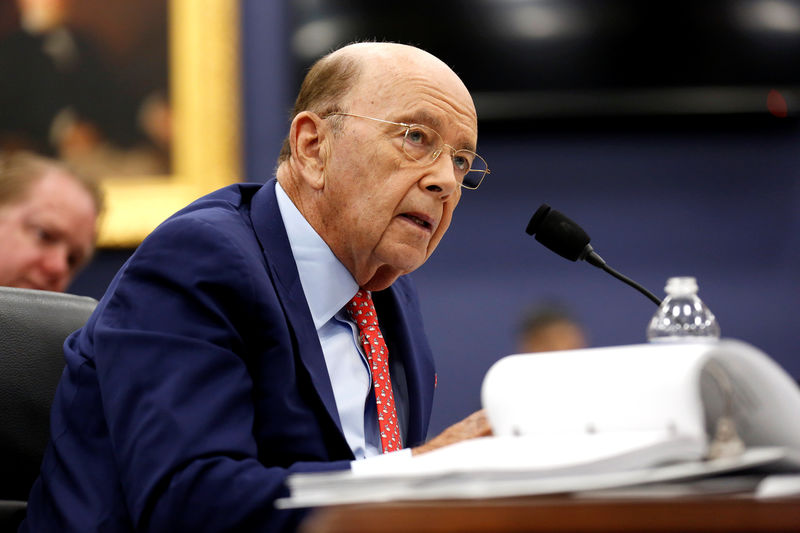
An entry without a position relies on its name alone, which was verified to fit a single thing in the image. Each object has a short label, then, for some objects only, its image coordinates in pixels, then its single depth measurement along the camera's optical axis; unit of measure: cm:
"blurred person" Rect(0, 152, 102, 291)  403
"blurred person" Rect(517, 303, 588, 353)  503
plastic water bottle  333
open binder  248
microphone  342
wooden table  216
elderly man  322
